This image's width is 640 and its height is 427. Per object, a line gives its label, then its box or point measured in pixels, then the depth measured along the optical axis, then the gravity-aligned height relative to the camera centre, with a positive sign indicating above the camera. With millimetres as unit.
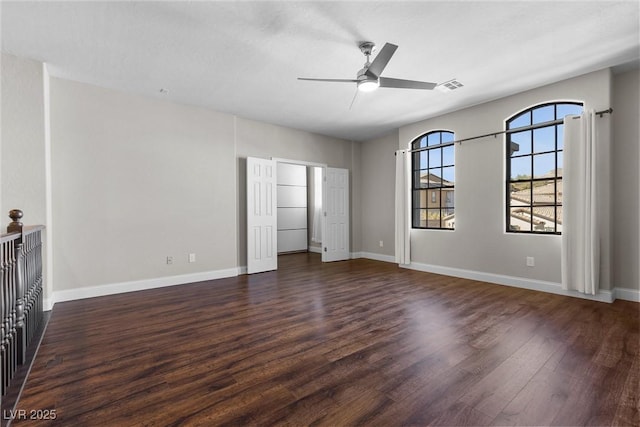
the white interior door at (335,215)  6668 -94
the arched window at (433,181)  5336 +550
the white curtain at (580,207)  3572 +17
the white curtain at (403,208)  5754 +41
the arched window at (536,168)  4094 +588
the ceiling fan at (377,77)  2682 +1327
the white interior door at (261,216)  5383 -82
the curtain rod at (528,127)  3595 +1153
